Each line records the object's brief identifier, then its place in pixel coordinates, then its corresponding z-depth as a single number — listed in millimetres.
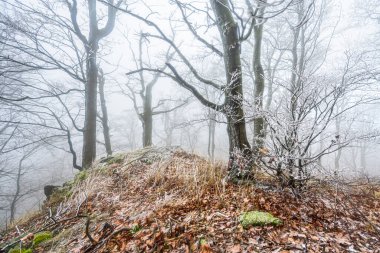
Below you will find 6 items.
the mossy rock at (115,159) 5910
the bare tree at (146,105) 10980
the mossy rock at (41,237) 3273
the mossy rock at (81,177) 5444
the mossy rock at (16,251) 2799
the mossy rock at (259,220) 2691
